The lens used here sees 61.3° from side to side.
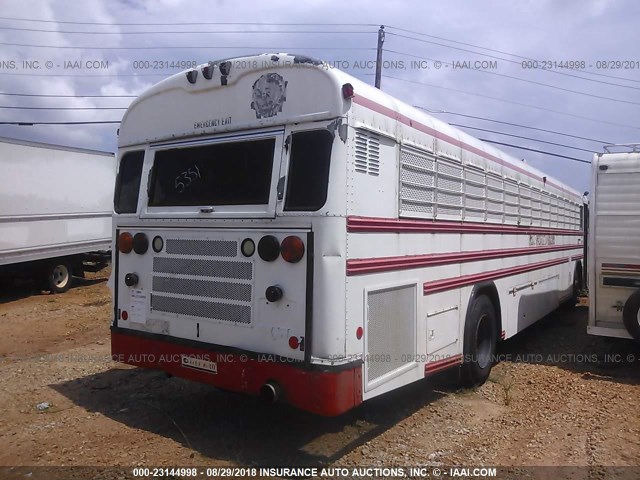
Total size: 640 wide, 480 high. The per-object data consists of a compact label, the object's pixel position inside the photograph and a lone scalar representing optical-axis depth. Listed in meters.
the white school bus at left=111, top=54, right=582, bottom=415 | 3.84
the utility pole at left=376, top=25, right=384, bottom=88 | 17.88
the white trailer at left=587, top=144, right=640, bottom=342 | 7.16
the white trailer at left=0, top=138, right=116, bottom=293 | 11.14
